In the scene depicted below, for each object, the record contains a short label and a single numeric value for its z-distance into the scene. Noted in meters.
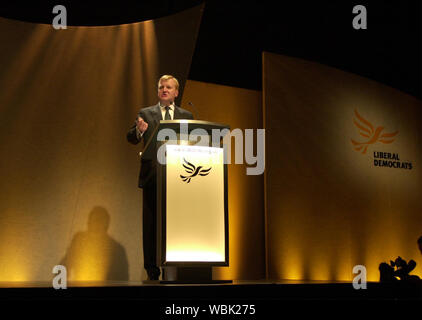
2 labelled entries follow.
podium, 2.63
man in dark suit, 3.22
